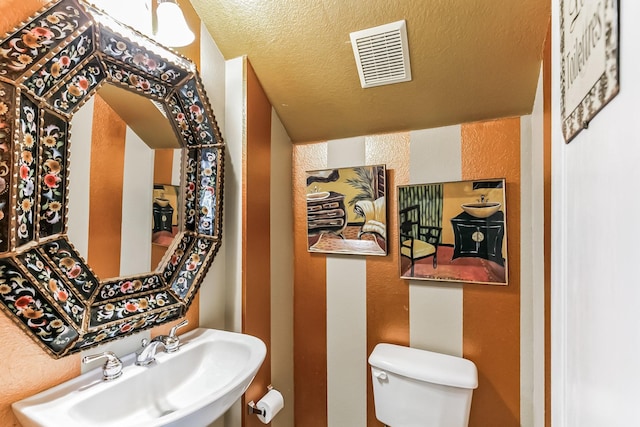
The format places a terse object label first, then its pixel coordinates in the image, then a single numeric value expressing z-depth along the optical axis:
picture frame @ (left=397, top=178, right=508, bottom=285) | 1.24
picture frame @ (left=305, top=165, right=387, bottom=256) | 1.43
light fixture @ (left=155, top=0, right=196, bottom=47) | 0.95
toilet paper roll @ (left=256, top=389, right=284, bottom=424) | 1.22
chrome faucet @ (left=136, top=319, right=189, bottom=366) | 0.91
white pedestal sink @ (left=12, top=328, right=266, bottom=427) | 0.69
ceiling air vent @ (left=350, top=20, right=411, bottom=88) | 1.08
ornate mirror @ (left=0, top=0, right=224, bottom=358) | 0.67
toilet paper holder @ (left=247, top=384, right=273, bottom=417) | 1.21
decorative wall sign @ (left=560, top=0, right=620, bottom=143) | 0.38
